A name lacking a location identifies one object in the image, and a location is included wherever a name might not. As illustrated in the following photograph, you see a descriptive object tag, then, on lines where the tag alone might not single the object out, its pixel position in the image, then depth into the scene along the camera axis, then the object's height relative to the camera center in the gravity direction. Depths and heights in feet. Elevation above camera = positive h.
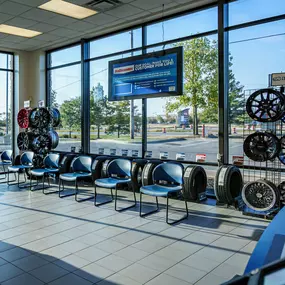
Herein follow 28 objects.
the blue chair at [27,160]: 22.98 -1.85
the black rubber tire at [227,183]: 15.39 -2.38
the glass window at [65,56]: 25.53 +6.61
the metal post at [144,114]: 20.81 +1.37
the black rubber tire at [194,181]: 16.70 -2.52
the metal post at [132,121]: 21.79 +0.94
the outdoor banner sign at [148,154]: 20.92 -1.28
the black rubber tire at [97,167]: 20.88 -2.15
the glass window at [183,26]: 17.97 +6.55
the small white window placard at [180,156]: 19.34 -1.30
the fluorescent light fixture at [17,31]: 21.54 +7.32
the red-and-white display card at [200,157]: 18.39 -1.31
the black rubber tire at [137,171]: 19.42 -2.24
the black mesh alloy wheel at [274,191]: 13.58 -2.47
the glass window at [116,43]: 21.40 +6.56
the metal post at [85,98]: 24.52 +2.86
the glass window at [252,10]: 15.74 +6.45
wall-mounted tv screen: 18.16 +3.67
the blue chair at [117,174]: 16.42 -2.17
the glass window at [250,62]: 15.87 +3.77
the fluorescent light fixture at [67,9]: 17.11 +7.13
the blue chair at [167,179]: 14.39 -2.17
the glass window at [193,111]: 18.15 +1.43
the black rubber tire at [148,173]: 18.04 -2.20
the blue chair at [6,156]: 24.66 -1.69
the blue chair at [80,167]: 18.83 -2.01
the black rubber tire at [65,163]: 23.07 -2.09
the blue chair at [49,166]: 20.47 -2.18
